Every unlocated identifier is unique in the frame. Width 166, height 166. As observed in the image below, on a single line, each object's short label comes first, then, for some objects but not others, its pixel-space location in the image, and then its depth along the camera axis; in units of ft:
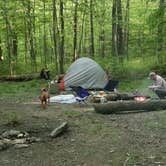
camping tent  43.02
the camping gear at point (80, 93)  33.22
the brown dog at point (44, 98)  29.87
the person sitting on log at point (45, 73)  51.69
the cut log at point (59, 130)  20.47
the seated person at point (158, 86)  30.99
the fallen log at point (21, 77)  53.40
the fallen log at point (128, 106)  26.54
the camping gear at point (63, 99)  33.94
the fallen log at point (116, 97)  31.50
